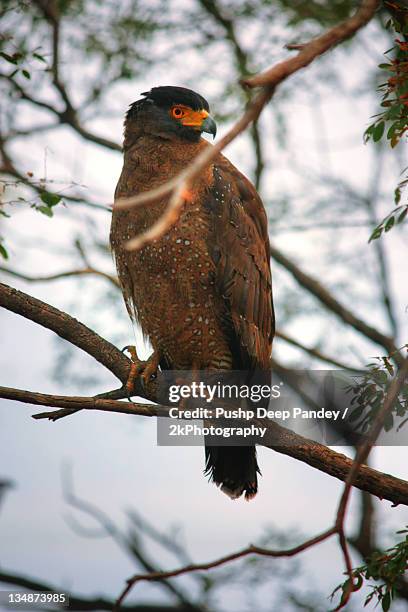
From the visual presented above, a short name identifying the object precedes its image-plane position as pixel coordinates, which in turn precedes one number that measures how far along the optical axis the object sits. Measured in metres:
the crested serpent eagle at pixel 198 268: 7.83
